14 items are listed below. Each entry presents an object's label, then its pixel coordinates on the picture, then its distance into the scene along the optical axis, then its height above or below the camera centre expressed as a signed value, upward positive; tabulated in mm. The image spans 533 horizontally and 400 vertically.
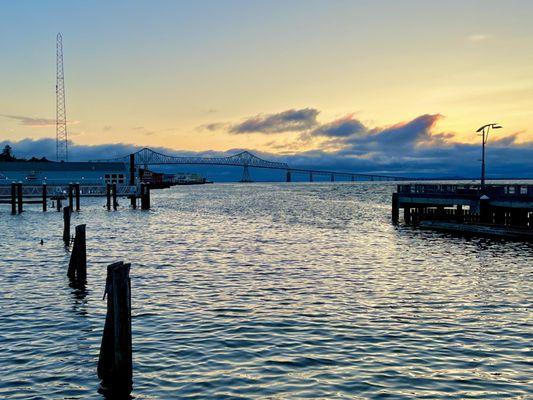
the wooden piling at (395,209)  64938 -2941
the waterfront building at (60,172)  145375 +2591
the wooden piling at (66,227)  40869 -3440
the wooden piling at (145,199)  90138 -2751
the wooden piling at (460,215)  52234 -2939
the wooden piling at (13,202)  74938 -2837
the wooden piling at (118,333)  12781 -3578
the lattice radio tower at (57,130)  164575 +16398
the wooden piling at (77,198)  85019 -2603
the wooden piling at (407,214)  62844 -3441
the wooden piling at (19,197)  75750 -2236
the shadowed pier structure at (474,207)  45906 -2209
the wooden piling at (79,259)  25578 -3657
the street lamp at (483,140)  53888 +4523
